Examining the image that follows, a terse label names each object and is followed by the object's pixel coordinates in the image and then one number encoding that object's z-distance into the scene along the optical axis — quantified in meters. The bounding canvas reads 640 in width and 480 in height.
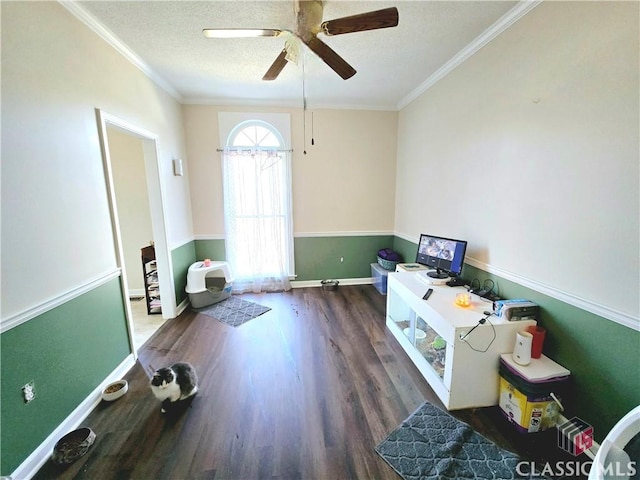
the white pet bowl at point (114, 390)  1.87
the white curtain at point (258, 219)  3.65
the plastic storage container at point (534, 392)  1.52
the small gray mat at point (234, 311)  3.10
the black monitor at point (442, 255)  2.39
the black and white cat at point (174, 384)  1.73
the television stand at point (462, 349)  1.70
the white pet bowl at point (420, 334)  2.27
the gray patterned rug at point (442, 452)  1.37
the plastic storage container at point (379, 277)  3.77
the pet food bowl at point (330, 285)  4.03
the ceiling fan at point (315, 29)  1.49
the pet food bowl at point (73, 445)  1.43
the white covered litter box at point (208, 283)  3.32
